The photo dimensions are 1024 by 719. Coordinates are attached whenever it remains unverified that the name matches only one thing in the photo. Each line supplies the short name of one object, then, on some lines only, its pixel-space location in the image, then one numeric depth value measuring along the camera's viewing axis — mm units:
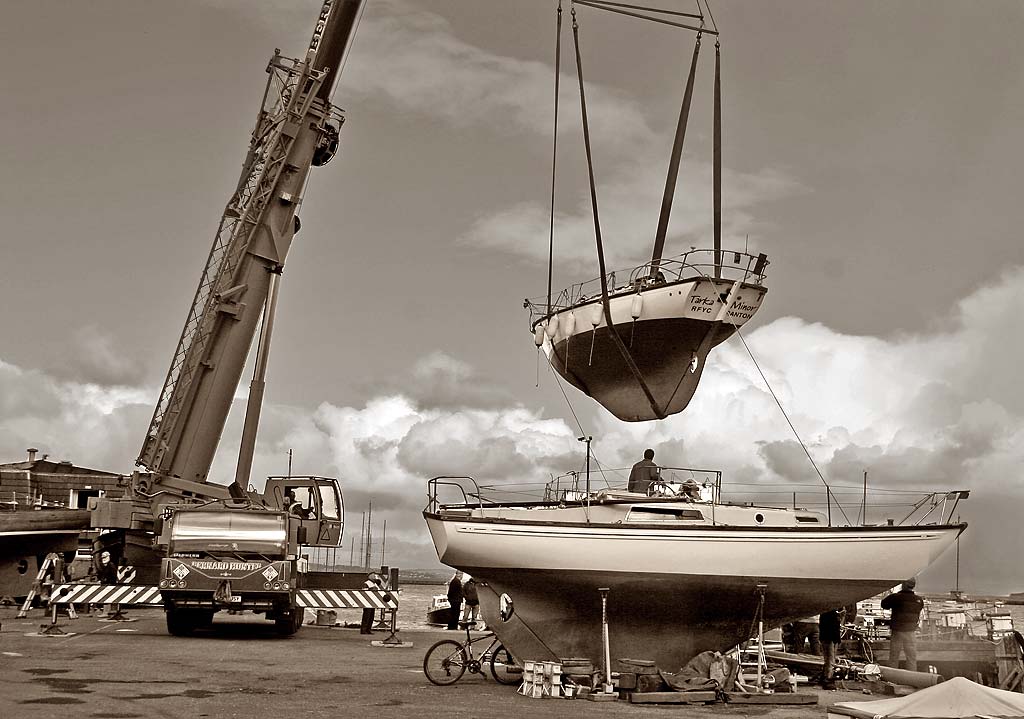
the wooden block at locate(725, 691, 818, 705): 14836
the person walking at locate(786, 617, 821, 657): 26094
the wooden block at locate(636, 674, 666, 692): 14836
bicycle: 15078
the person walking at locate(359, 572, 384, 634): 26272
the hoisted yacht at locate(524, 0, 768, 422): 19641
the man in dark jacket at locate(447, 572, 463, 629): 27269
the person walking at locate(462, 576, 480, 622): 28562
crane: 20188
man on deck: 17969
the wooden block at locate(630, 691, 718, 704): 14258
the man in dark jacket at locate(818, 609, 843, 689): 17703
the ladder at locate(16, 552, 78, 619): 26938
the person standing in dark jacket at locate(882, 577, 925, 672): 20219
